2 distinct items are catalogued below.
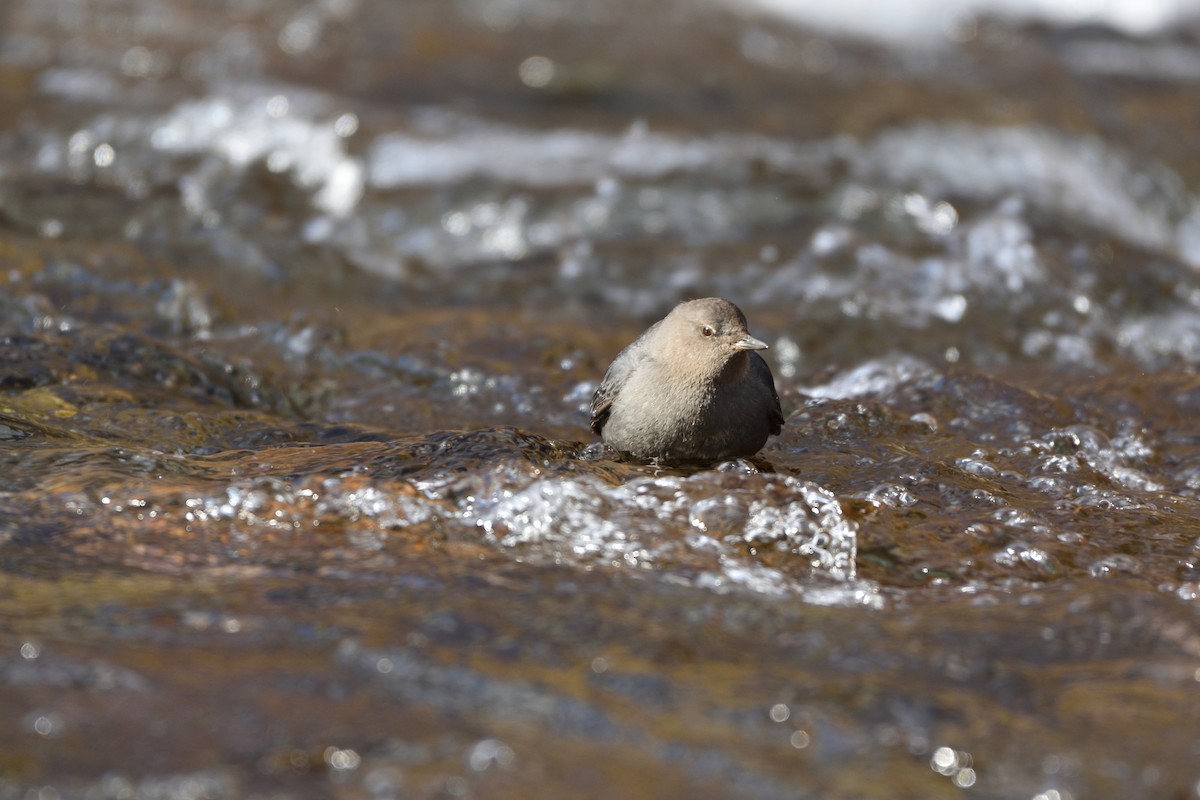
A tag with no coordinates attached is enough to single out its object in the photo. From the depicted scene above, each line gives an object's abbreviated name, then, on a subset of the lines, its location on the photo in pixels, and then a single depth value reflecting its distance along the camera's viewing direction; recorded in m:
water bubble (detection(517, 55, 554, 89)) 23.89
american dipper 10.83
